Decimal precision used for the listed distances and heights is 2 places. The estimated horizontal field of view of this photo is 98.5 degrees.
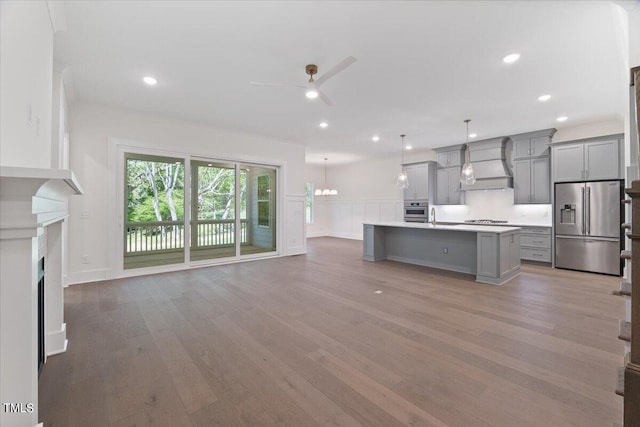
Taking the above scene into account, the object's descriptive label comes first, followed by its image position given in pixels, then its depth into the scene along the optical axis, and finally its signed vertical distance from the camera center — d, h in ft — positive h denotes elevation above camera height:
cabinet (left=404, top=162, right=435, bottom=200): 25.63 +3.29
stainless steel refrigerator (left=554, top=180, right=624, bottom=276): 16.02 -0.69
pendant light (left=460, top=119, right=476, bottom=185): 16.25 +2.34
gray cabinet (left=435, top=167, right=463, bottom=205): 24.23 +2.48
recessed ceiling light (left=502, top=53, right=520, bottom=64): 10.04 +5.81
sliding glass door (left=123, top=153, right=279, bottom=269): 17.07 +0.34
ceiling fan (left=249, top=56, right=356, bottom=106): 9.01 +4.93
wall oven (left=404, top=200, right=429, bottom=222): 25.91 +0.42
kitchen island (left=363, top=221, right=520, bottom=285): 14.56 -2.09
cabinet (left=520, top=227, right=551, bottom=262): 18.83 -2.06
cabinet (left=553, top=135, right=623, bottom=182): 16.31 +3.42
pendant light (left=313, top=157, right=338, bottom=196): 35.06 +2.87
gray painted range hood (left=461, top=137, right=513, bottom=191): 21.42 +4.05
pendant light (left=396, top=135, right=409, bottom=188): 19.49 +2.38
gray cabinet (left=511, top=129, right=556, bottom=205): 19.43 +3.44
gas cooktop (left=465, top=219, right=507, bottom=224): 21.75 -0.54
